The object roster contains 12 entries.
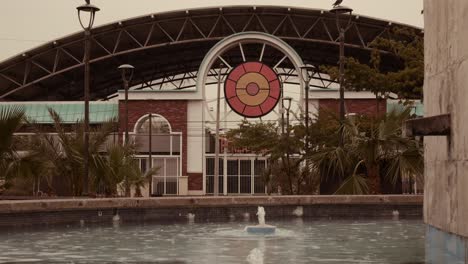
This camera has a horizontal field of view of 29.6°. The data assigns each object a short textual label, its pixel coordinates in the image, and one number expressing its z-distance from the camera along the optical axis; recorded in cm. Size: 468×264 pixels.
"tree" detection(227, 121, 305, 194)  4266
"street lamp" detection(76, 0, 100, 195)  2312
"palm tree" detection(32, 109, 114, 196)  2469
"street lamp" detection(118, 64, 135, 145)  3347
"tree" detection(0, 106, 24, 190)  1903
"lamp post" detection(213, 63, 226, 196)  4806
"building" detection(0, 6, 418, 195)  5744
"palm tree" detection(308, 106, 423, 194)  2480
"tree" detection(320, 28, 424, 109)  3312
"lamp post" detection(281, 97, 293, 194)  3576
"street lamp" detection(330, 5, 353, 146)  2680
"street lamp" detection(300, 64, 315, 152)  3418
